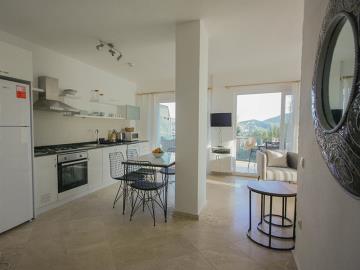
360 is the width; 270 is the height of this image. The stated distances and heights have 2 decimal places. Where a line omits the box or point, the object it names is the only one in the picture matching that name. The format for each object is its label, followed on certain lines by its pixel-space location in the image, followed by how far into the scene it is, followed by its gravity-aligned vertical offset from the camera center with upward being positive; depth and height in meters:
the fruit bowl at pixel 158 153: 3.37 -0.43
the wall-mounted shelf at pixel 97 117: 4.29 +0.25
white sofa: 3.81 -0.80
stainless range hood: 3.42 +0.52
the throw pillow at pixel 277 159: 4.16 -0.62
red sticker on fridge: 2.53 +0.45
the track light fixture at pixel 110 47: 3.29 +1.43
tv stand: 5.27 -0.90
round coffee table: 2.22 -1.30
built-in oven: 3.28 -0.76
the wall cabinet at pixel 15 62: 2.37 +0.80
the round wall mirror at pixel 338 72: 0.98 +0.33
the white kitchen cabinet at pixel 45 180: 2.90 -0.81
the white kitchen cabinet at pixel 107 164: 4.25 -0.79
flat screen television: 5.00 +0.24
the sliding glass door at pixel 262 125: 4.72 +0.10
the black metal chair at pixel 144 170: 3.06 -0.68
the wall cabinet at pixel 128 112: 5.70 +0.47
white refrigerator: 2.39 -0.35
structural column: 2.79 +0.22
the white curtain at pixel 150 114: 6.18 +0.43
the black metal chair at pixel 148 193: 2.79 -1.19
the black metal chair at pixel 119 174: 3.05 -0.75
